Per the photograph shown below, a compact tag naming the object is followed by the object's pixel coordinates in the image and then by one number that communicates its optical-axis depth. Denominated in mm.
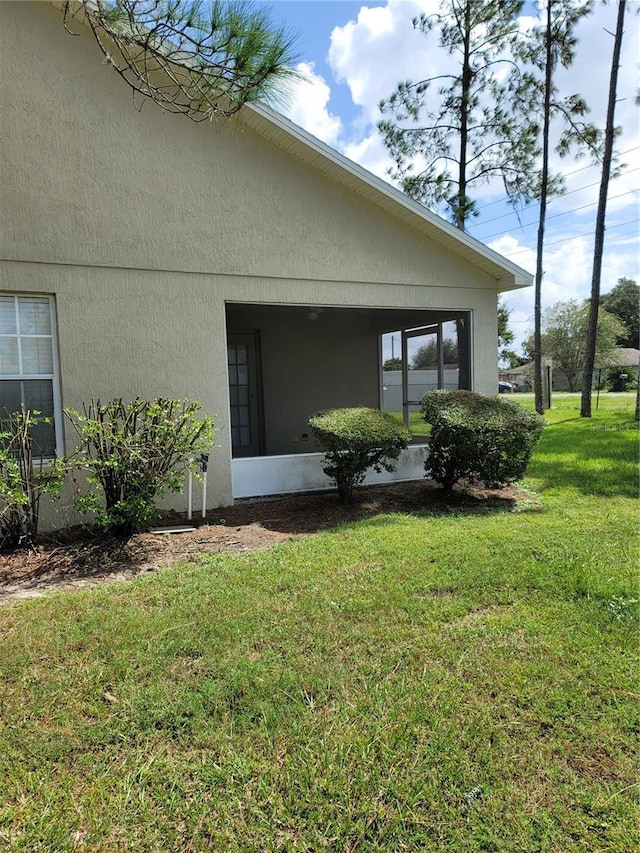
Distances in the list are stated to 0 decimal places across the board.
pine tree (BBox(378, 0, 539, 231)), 13969
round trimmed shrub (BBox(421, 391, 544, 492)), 6262
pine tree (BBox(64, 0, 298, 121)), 3836
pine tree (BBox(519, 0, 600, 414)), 14711
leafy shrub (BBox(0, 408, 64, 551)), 4703
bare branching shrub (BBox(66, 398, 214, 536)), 4875
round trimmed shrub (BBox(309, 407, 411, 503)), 6023
